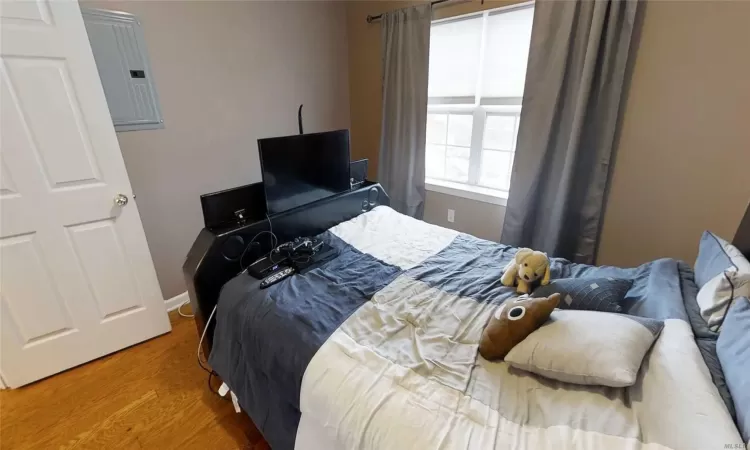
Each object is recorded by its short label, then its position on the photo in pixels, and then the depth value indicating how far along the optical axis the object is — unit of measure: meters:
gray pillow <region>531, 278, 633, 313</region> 1.12
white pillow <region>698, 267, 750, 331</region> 0.95
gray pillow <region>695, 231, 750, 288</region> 1.06
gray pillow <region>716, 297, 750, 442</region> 0.71
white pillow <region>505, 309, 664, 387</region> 0.84
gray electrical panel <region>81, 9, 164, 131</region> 1.71
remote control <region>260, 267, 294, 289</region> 1.40
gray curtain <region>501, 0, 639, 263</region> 1.78
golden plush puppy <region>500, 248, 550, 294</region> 1.31
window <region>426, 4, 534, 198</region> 2.23
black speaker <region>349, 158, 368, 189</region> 2.35
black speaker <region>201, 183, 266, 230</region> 1.59
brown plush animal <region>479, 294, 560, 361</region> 0.98
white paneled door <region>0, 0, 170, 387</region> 1.41
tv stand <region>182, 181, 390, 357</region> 1.48
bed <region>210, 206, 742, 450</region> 0.77
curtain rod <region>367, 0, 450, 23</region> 2.67
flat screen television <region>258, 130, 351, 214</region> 1.66
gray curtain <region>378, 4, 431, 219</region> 2.48
